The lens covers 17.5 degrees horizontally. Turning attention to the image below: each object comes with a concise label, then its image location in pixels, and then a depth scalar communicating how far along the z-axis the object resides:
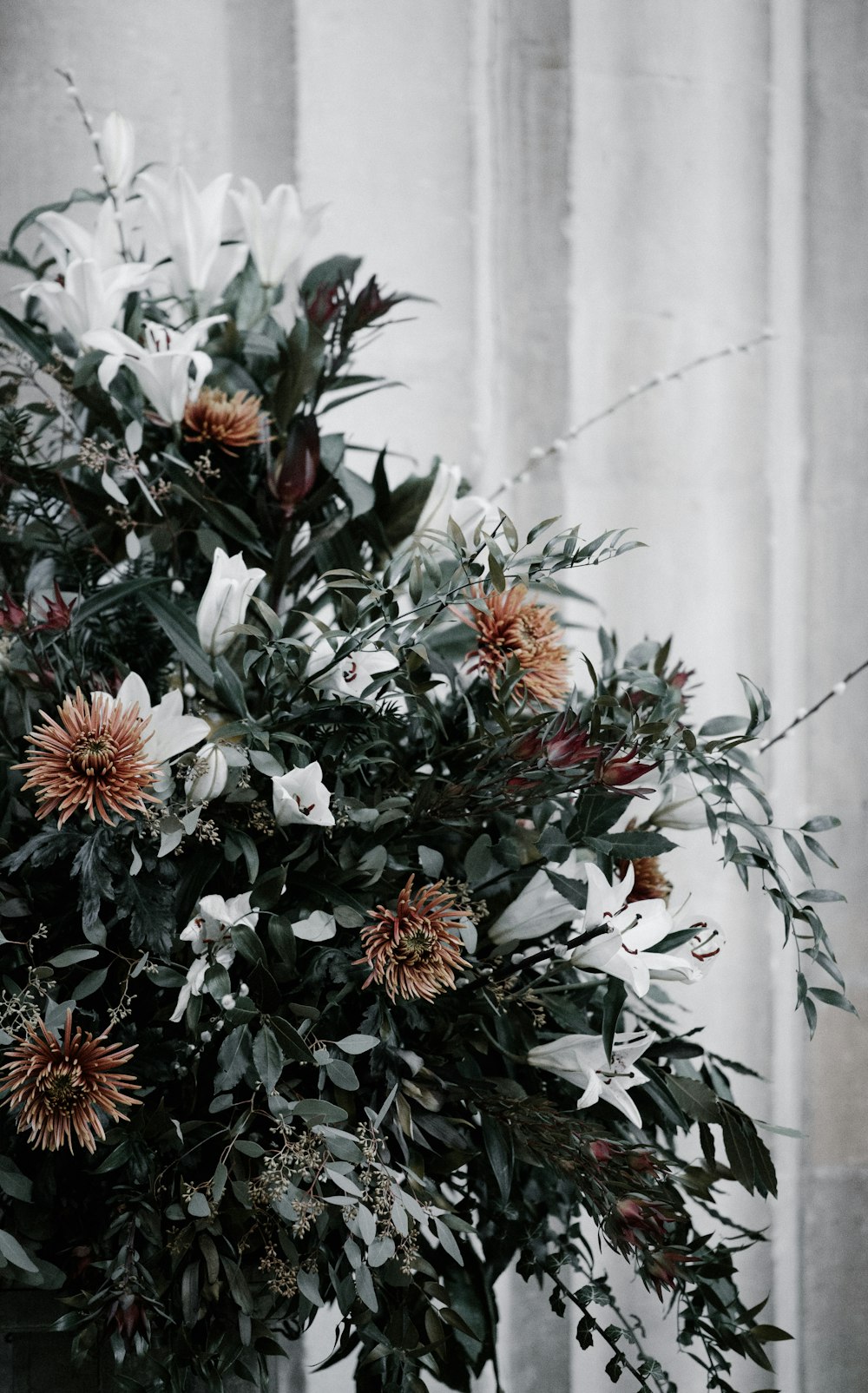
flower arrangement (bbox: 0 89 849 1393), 2.32
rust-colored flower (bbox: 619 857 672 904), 2.55
